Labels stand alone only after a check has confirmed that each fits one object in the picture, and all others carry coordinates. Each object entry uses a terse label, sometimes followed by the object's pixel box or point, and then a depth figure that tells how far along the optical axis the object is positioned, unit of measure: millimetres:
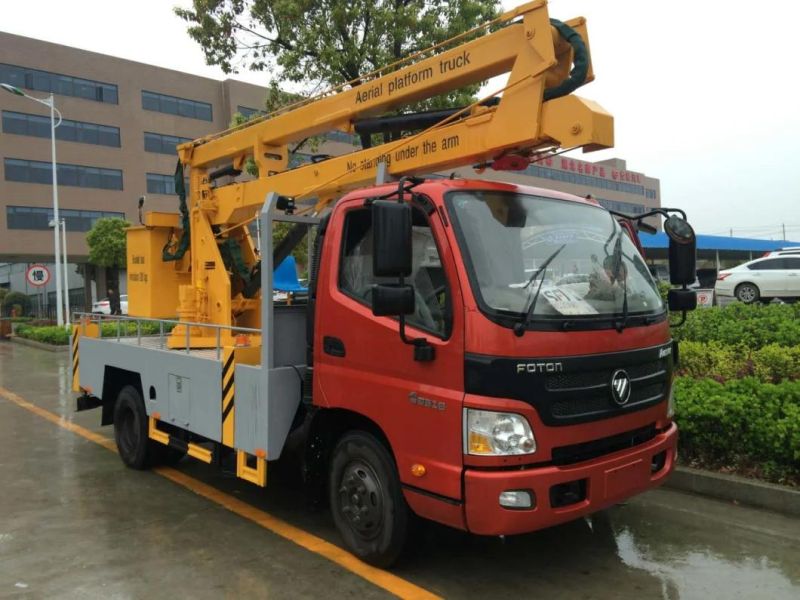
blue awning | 36375
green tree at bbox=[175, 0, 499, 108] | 11742
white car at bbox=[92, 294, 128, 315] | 28062
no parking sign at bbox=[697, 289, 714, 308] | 12815
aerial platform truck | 3209
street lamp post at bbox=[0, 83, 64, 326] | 22141
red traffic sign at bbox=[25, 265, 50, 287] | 19609
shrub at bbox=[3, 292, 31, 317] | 36438
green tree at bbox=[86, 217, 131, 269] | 30578
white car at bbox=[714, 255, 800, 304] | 19109
